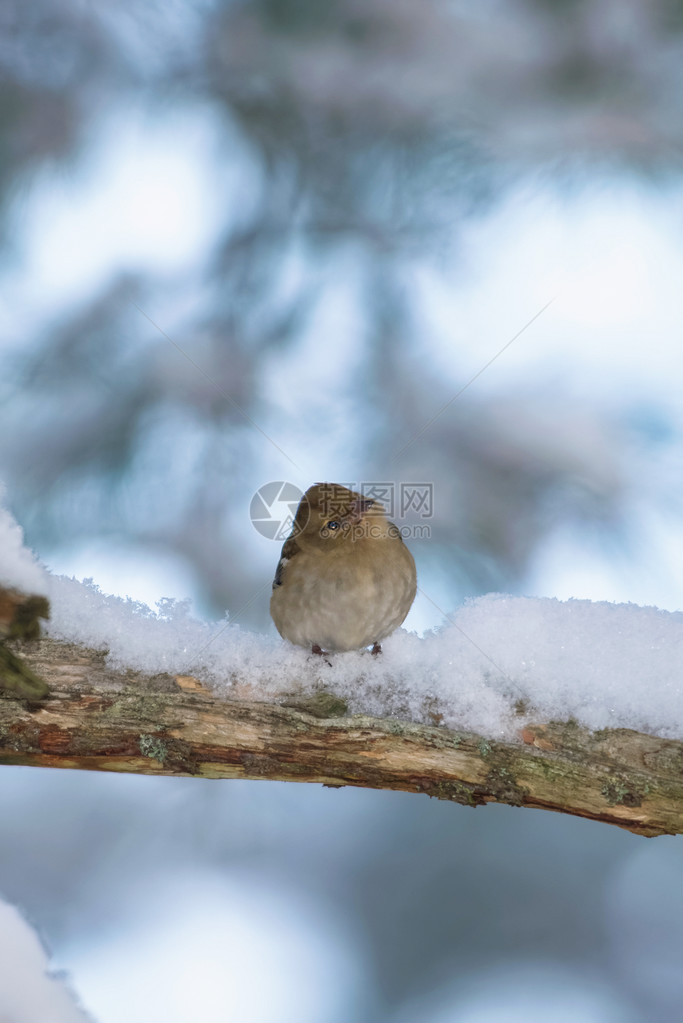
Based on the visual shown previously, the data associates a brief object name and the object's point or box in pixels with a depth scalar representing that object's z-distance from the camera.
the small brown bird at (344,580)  6.25
